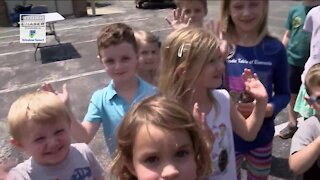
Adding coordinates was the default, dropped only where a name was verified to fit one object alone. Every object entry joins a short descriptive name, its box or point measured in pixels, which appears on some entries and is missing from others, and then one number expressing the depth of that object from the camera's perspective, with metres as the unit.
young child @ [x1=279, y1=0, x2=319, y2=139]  3.21
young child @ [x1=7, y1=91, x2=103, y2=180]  1.48
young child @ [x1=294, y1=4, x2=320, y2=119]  2.60
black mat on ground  7.57
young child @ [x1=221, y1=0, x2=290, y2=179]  1.95
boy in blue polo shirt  1.88
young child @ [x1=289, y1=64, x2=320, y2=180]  1.54
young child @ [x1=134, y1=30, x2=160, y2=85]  2.43
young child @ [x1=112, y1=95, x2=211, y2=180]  1.13
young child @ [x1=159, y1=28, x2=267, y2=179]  1.56
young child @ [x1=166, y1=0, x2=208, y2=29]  2.31
